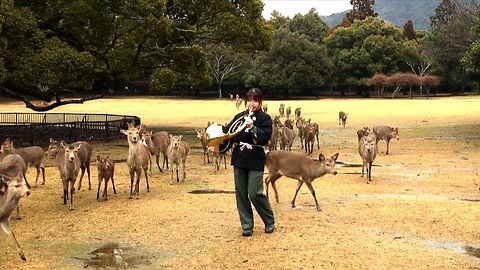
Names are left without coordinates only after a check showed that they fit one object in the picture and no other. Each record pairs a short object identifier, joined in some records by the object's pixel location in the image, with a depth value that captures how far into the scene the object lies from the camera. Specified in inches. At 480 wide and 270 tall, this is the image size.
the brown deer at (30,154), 520.1
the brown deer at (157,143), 632.4
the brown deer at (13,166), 352.2
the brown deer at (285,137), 740.6
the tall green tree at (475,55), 893.2
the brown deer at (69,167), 435.2
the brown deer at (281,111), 1502.2
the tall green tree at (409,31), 3491.6
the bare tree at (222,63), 2714.1
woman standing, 351.3
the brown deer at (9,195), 304.5
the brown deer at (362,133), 725.9
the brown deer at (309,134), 758.9
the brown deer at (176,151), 558.0
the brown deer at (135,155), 475.0
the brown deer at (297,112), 1378.9
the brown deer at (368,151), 552.7
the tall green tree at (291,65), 2564.0
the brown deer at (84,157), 517.5
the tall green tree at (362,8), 3951.8
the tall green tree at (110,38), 762.2
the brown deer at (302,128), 811.4
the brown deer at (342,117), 1155.3
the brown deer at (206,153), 698.3
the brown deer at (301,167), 428.5
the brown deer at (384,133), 772.8
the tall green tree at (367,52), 2655.0
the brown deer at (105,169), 466.3
